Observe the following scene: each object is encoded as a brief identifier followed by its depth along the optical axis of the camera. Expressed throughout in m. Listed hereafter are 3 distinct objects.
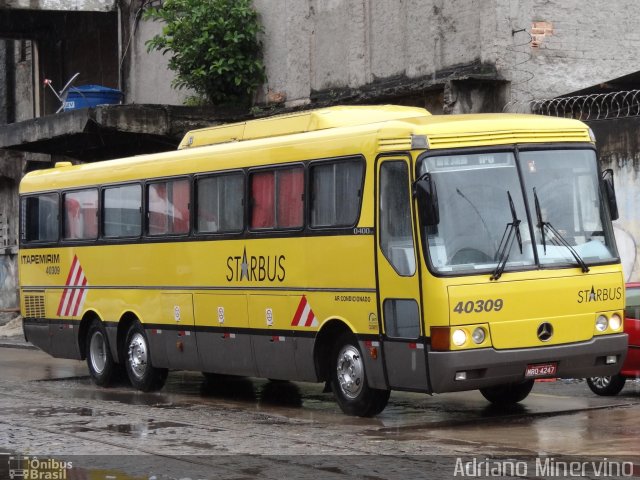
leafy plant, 25.12
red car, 14.83
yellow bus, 12.42
